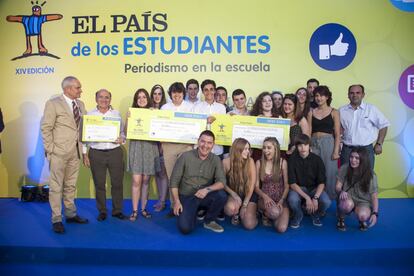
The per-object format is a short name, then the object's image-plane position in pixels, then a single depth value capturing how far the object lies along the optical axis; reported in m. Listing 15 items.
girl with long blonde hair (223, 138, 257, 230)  3.26
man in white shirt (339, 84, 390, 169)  3.93
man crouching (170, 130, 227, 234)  3.20
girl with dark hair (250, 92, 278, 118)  3.73
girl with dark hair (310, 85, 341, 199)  3.71
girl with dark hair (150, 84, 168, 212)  3.85
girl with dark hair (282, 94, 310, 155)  3.70
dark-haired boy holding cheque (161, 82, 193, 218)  3.71
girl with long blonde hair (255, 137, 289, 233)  3.25
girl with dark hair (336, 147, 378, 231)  3.17
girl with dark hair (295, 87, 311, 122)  3.85
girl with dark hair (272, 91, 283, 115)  3.99
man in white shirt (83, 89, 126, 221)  3.52
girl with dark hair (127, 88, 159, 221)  3.58
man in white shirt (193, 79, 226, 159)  3.85
